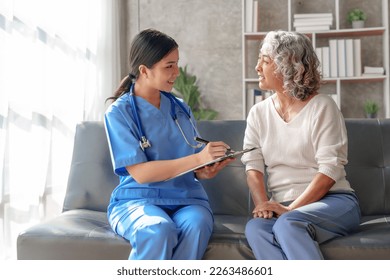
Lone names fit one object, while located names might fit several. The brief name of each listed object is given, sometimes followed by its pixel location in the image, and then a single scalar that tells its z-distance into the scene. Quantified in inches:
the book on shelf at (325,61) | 189.5
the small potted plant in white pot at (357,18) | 191.2
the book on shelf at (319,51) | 190.1
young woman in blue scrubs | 73.8
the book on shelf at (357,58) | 188.1
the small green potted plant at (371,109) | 189.0
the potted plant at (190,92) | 197.5
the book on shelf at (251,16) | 192.2
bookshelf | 188.5
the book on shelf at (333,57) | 188.4
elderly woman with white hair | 76.1
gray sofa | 78.6
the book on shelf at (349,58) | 187.9
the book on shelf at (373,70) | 188.1
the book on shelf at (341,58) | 188.2
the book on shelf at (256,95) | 193.3
